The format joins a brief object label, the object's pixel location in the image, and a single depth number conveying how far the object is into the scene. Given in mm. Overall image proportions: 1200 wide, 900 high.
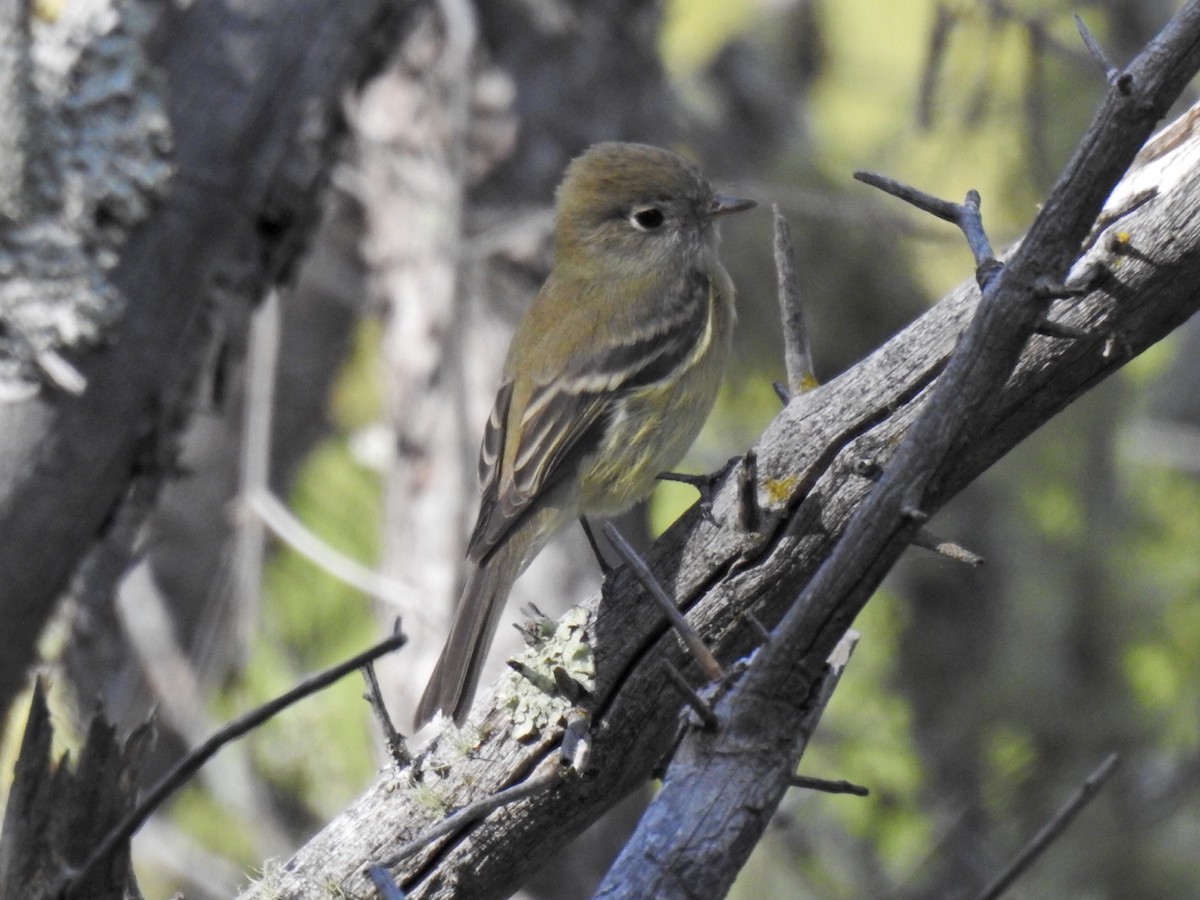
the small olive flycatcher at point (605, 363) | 7883
